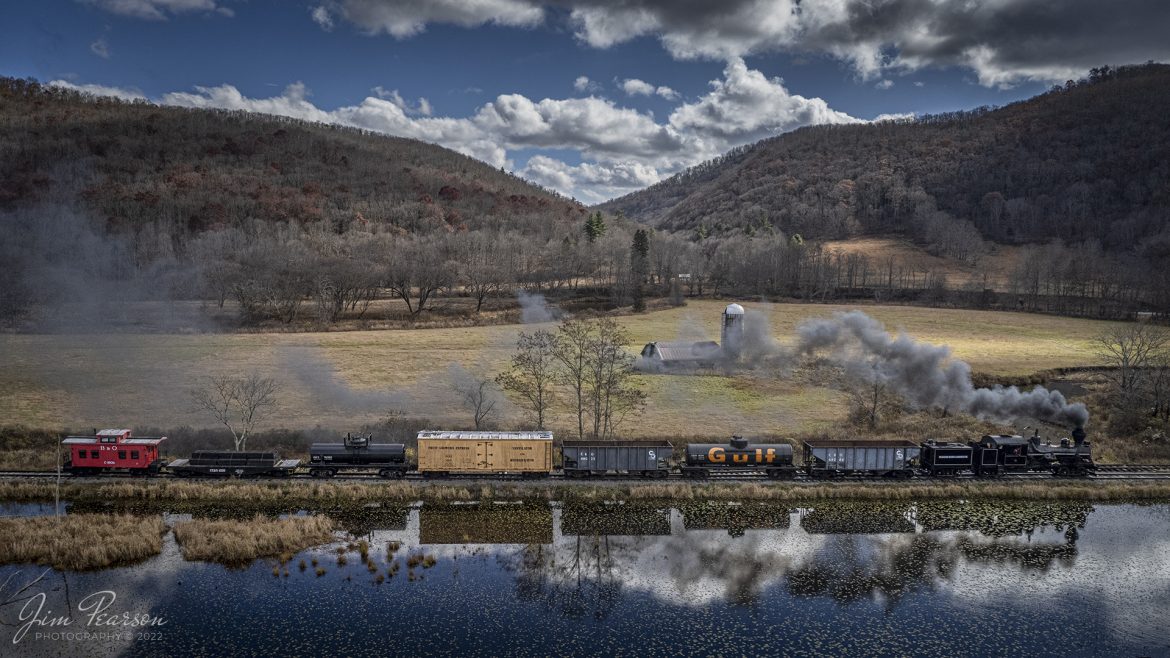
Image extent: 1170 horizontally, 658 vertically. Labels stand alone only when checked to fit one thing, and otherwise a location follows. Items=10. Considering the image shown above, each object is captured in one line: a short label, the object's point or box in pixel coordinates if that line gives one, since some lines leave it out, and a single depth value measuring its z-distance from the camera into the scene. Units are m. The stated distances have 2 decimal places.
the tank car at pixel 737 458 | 42.28
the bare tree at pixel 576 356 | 51.38
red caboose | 41.38
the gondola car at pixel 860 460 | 42.75
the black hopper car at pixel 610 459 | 41.94
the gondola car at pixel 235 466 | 41.56
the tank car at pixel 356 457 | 41.88
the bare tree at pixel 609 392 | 50.19
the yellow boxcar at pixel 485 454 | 41.62
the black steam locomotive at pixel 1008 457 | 42.75
